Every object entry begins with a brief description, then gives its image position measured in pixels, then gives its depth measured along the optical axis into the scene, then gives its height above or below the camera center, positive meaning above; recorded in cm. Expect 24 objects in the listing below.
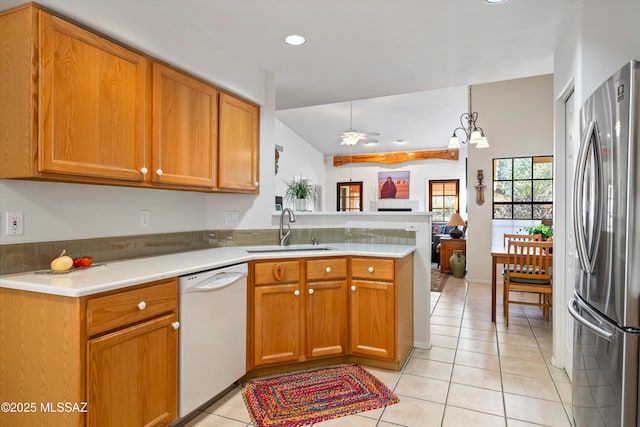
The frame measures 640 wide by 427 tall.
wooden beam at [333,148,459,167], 971 +159
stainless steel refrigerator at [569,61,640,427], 136 -15
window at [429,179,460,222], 969 +44
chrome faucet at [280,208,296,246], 332 -12
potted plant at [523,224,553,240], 461 -20
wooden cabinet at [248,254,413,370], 260 -70
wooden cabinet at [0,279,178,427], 153 -63
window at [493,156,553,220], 580 +44
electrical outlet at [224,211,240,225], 322 -3
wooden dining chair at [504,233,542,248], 462 -28
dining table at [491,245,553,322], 402 -51
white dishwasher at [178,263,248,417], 205 -71
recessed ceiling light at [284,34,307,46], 276 +131
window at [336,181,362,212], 1094 +55
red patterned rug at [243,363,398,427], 219 -117
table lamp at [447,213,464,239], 694 -17
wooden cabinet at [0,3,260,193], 168 +54
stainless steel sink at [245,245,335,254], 299 -29
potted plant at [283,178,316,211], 375 +18
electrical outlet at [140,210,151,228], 257 -3
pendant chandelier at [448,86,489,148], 491 +102
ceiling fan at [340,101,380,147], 649 +137
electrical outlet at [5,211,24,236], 183 -5
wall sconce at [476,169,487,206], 611 +43
